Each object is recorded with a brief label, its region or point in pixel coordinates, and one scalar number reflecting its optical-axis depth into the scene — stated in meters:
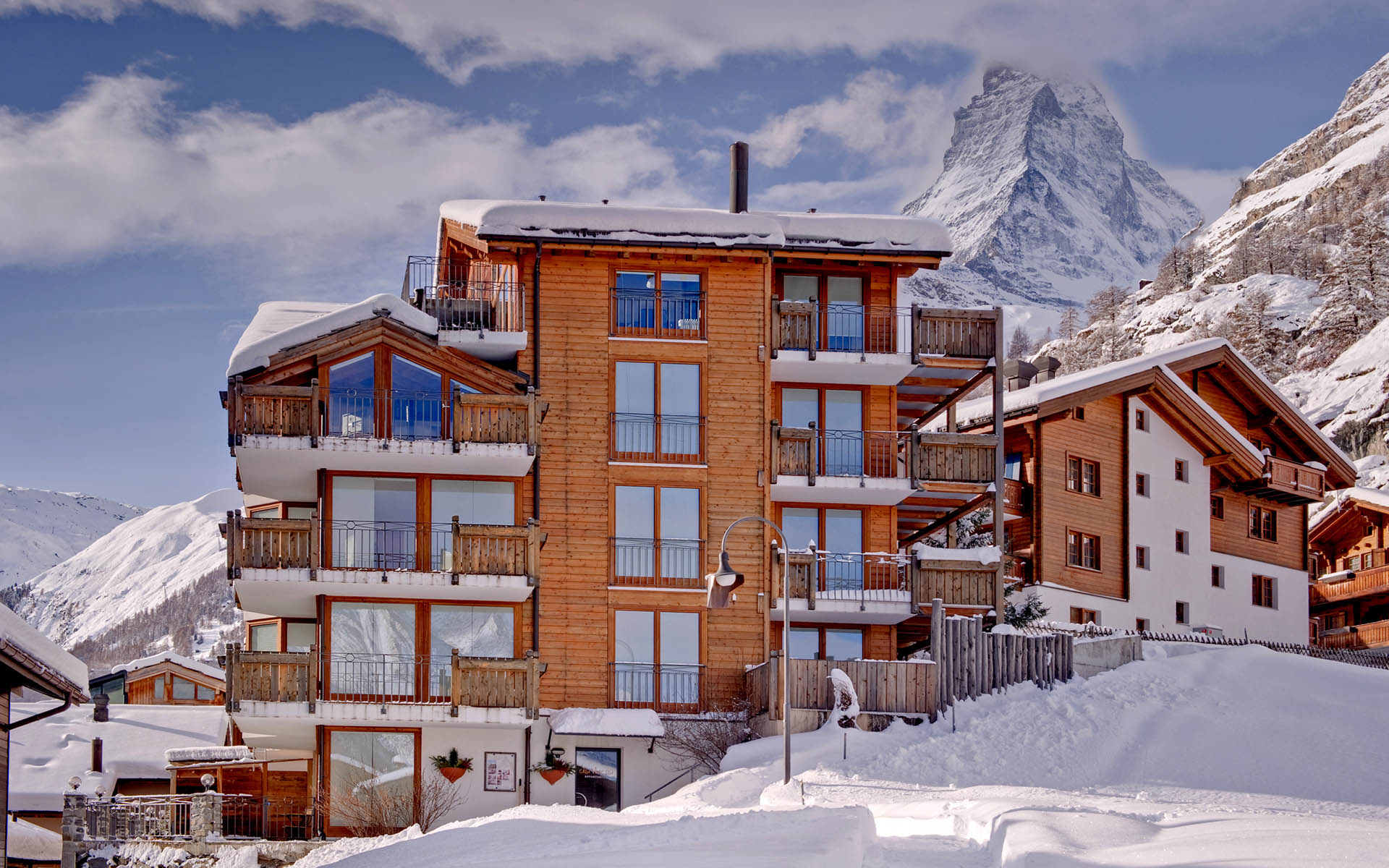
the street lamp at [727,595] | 28.58
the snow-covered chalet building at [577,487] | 35.97
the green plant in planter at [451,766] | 36.00
